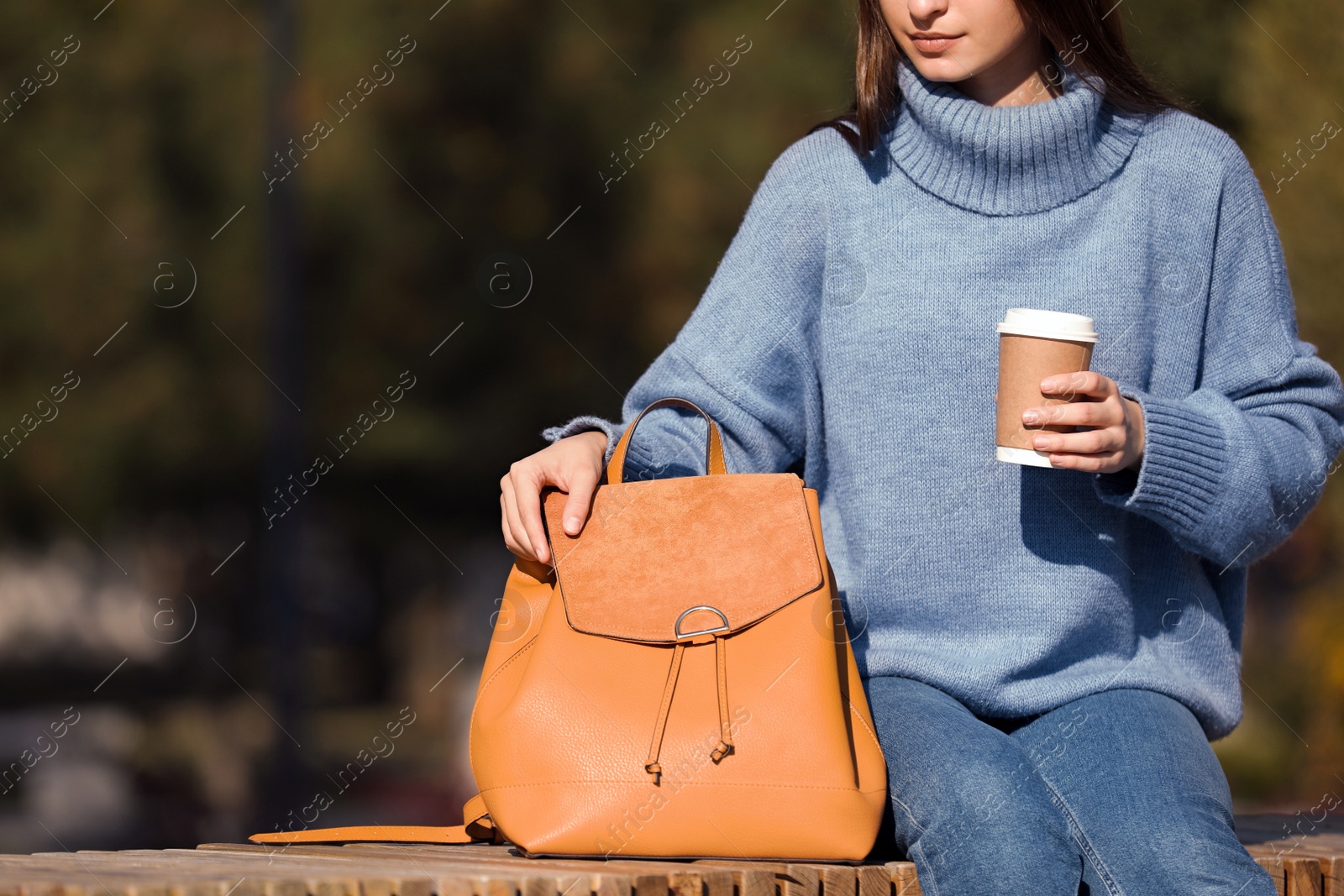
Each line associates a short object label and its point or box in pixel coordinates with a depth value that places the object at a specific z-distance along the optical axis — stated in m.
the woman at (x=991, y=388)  4.16
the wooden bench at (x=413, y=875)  3.93
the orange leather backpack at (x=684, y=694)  4.02
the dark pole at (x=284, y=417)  9.94
